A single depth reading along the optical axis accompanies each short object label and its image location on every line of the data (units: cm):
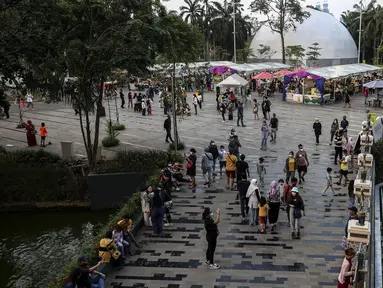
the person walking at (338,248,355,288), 743
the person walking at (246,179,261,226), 1123
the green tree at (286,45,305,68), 5525
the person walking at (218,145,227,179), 1592
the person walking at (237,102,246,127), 2411
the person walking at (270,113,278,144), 1999
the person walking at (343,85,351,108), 3046
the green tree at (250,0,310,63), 4966
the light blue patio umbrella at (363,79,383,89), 2951
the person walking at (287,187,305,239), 1060
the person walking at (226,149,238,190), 1404
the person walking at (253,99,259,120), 2599
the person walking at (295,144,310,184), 1453
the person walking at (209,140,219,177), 1538
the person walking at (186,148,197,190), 1431
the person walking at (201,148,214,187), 1441
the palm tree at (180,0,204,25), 5878
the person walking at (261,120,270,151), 1873
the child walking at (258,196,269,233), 1097
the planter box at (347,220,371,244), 738
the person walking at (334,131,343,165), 1628
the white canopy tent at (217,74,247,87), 2925
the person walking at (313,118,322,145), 1983
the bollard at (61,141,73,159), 1864
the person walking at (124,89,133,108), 3278
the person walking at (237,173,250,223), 1169
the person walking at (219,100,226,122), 2597
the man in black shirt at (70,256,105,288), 764
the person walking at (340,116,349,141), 1820
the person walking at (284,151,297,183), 1404
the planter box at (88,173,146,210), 1576
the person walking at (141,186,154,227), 1134
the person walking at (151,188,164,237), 1105
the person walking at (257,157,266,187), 1378
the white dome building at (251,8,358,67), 6100
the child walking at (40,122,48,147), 2137
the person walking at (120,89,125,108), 3319
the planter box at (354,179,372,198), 959
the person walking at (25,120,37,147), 2147
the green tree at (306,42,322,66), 5744
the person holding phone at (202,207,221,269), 929
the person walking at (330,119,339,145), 1912
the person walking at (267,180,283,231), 1111
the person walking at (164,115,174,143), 2070
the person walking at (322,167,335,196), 1349
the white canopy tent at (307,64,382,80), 3346
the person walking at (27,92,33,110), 3355
